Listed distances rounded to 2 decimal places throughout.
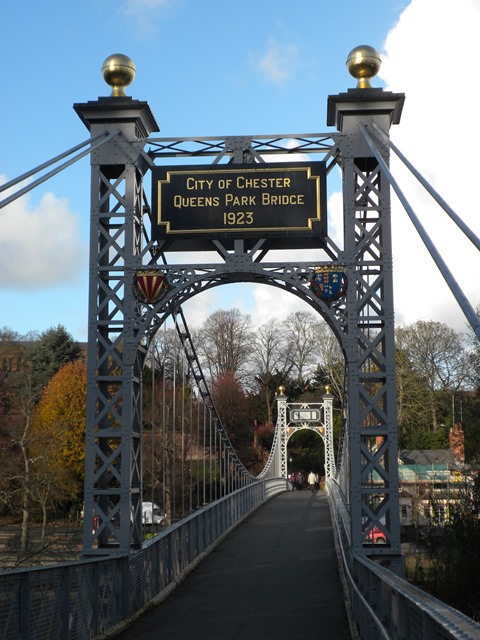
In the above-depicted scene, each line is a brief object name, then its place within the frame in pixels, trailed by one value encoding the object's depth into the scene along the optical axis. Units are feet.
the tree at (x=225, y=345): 183.32
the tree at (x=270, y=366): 188.34
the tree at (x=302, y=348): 186.76
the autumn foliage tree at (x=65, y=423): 110.11
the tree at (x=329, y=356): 175.83
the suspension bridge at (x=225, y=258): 37.55
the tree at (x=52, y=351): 159.22
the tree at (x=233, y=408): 160.97
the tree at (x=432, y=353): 153.06
